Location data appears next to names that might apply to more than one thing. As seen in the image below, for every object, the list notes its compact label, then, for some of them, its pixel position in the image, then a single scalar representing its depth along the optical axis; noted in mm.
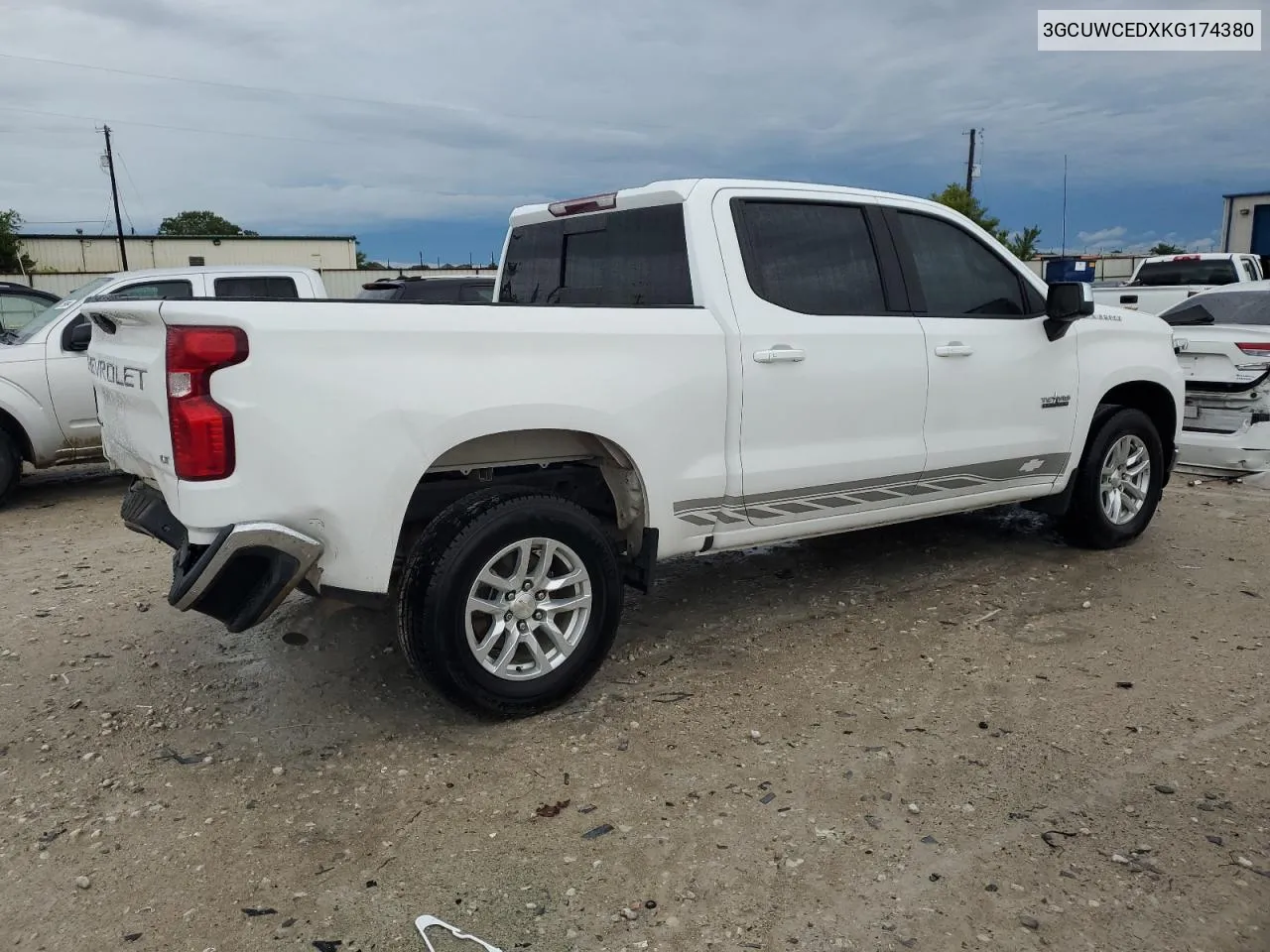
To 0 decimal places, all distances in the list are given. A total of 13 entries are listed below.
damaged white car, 7691
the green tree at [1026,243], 45125
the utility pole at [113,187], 46625
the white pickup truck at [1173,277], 14383
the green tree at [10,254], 46781
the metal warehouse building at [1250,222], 29031
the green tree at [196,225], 75125
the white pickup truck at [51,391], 7738
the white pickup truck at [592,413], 3197
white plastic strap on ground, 2562
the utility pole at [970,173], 45550
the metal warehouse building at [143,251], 51031
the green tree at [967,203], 39594
